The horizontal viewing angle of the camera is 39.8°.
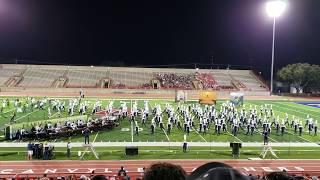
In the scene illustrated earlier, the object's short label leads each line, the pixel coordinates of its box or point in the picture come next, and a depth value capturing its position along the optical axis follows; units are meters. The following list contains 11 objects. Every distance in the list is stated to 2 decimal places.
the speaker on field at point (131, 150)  17.67
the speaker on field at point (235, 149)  18.08
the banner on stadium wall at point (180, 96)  39.78
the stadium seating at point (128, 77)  55.94
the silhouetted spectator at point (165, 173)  2.82
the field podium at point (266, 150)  18.34
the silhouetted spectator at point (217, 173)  2.42
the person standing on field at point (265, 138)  19.78
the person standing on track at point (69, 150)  17.16
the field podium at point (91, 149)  17.09
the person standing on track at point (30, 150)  16.78
